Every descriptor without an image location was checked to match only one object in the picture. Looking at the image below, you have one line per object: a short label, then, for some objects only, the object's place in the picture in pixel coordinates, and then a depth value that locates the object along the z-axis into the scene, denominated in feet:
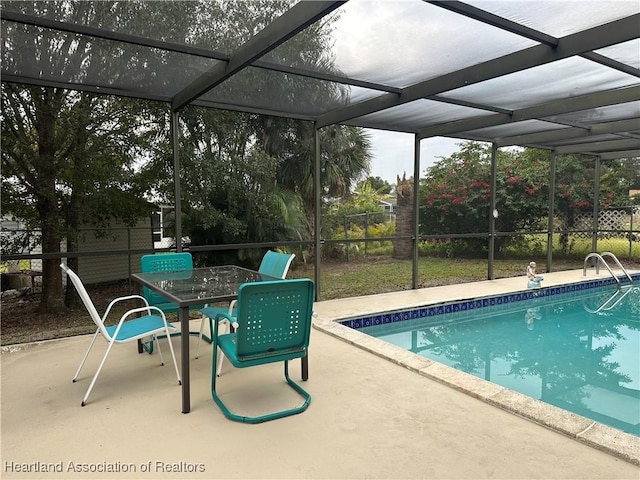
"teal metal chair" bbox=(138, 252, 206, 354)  11.10
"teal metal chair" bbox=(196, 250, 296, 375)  10.32
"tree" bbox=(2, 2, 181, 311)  15.16
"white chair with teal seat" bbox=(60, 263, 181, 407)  7.97
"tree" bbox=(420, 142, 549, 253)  34.86
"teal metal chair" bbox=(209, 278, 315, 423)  6.99
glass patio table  7.57
